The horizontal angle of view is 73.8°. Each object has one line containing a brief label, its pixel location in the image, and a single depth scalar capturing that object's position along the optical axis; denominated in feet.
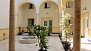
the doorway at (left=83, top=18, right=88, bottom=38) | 21.18
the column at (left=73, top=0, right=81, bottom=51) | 5.47
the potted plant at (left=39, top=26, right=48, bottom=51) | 9.20
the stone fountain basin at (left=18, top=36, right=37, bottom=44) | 16.58
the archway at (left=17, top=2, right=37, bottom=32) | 30.84
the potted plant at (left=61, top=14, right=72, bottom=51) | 12.53
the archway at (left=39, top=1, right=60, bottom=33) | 29.95
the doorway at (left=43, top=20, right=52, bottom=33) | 30.77
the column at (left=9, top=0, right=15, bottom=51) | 7.83
